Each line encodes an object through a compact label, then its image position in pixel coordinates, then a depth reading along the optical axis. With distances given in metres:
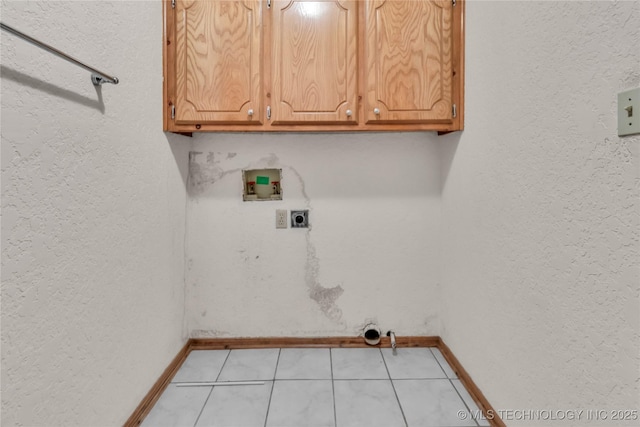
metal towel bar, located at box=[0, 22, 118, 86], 0.74
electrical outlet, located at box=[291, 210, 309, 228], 1.96
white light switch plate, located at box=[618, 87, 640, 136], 0.70
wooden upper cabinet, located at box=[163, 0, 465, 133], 1.61
